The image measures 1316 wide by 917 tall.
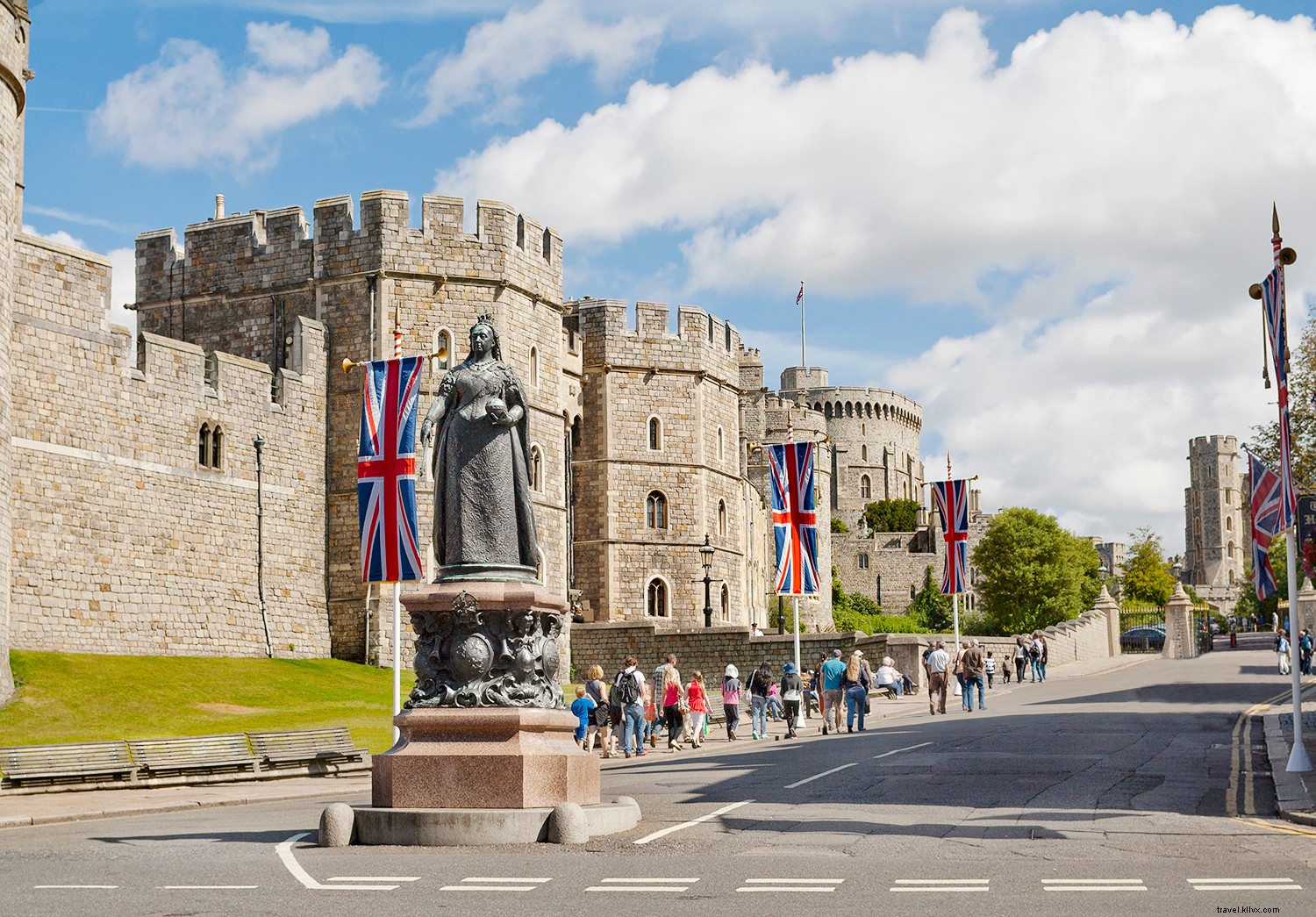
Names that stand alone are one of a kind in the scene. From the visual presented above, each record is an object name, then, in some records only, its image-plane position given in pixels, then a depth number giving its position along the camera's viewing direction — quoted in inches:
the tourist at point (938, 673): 1187.9
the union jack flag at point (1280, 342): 683.4
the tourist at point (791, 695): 1094.4
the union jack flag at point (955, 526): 1457.9
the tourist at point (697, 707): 1069.1
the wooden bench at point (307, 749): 876.6
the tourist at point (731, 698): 1123.3
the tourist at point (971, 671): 1218.0
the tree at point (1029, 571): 3196.4
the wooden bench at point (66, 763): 766.5
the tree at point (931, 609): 3703.2
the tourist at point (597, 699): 978.7
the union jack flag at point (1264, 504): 914.1
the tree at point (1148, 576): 4448.8
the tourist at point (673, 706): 1029.8
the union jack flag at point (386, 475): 978.7
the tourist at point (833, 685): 1078.4
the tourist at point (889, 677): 1423.5
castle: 1258.0
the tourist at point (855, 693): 1058.7
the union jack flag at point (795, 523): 1246.9
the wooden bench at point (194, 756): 823.7
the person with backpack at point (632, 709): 994.7
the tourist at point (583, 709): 923.4
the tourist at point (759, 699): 1104.8
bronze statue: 506.0
